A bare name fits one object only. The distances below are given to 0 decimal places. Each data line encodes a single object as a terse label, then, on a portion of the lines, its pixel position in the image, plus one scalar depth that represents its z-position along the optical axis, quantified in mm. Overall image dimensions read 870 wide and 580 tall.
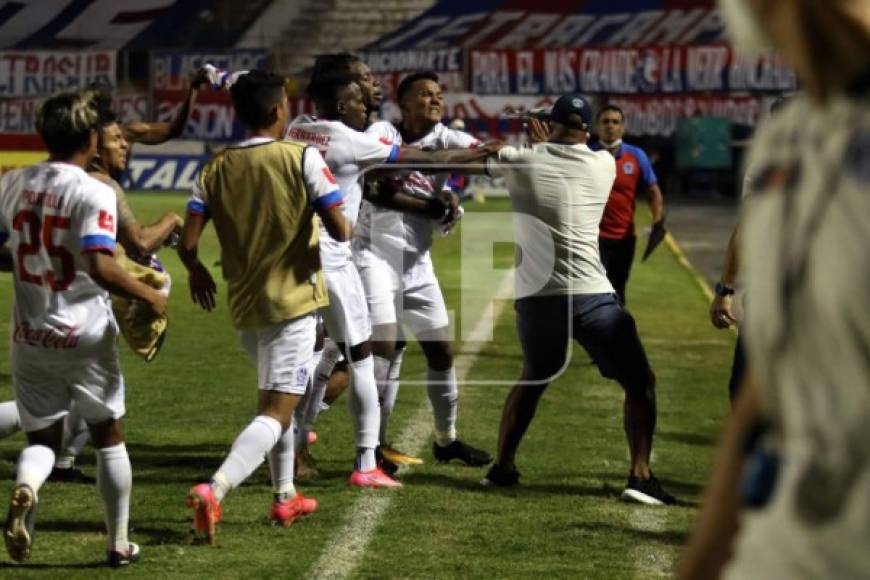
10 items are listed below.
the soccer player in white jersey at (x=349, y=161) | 17703
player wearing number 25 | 13391
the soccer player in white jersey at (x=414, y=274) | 19937
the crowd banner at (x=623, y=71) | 92750
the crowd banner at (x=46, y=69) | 97875
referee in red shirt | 29562
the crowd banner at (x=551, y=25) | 104125
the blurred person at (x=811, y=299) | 3980
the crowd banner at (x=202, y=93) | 94000
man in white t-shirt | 18250
